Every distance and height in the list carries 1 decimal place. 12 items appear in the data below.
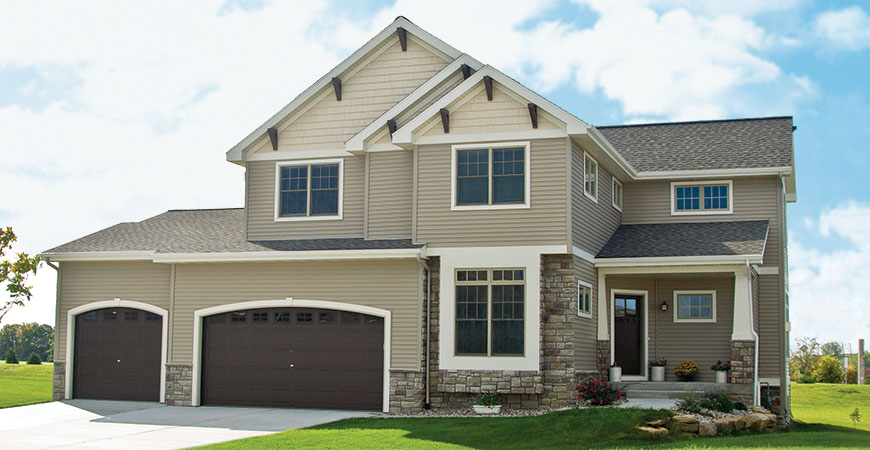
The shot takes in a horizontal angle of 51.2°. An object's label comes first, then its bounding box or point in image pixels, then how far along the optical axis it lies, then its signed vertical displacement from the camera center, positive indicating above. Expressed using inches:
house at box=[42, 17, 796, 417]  735.7 +45.9
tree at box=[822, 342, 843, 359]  2337.4 -74.6
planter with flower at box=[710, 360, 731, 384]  810.1 -46.4
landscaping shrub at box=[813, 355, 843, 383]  1327.5 -75.3
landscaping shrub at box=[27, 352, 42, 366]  1422.7 -76.5
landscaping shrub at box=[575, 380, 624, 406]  727.1 -60.8
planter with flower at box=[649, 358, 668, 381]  852.6 -49.5
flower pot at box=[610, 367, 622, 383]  812.0 -51.2
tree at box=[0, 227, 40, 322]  1050.7 +46.8
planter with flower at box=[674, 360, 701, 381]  844.0 -47.7
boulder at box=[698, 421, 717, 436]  623.8 -75.5
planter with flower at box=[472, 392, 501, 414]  711.1 -69.1
